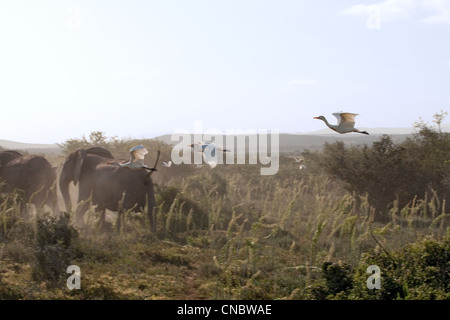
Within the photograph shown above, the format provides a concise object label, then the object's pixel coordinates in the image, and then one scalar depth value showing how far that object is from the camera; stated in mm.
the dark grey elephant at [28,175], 13727
